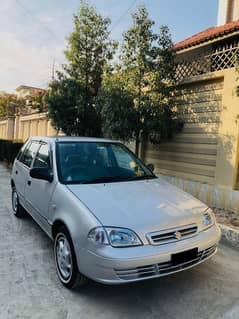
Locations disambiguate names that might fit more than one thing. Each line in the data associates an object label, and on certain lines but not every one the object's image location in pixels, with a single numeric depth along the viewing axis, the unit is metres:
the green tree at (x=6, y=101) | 26.48
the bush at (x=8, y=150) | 11.83
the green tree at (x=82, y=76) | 8.45
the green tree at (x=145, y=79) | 6.21
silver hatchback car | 2.42
